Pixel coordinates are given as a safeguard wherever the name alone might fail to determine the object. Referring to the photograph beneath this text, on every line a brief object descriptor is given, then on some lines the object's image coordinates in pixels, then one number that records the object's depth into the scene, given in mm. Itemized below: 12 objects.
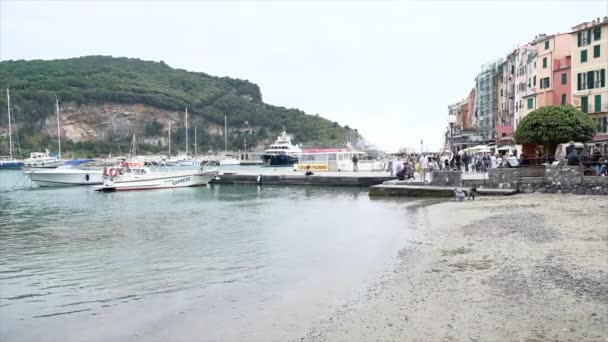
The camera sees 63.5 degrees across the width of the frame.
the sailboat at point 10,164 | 95194
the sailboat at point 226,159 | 129512
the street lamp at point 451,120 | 25108
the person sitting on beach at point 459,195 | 24138
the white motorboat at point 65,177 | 52031
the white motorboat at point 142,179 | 45000
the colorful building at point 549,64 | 49812
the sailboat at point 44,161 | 72881
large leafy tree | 27781
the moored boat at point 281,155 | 93375
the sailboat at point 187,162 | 114375
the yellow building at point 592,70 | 40969
